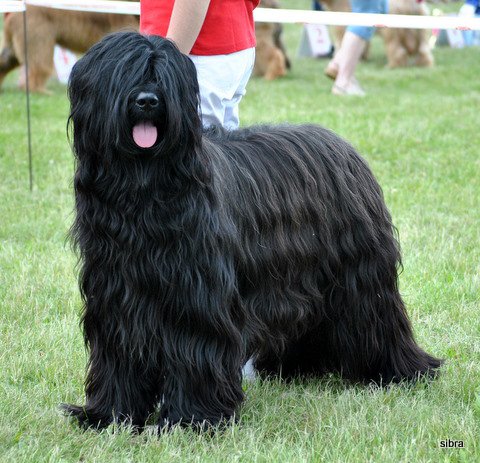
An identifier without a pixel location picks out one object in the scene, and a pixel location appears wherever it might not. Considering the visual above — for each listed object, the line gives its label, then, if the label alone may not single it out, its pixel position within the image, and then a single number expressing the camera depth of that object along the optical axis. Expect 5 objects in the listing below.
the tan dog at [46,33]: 12.73
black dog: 3.33
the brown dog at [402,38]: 15.22
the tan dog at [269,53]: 14.45
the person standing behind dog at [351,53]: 11.80
